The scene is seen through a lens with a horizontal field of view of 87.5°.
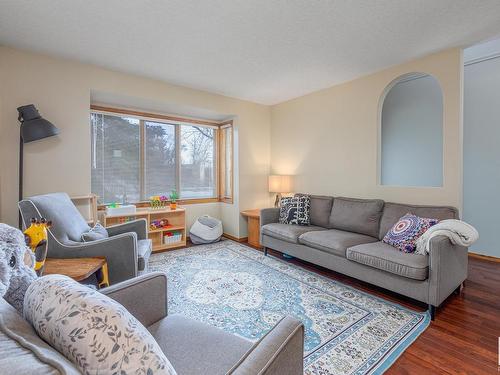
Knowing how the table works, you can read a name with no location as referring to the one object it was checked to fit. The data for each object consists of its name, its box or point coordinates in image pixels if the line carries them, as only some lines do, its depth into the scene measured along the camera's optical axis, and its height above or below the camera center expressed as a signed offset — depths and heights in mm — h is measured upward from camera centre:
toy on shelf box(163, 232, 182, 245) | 4055 -858
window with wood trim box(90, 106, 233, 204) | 3816 +433
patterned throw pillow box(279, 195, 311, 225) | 3646 -395
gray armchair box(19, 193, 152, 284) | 2098 -503
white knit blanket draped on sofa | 2131 -418
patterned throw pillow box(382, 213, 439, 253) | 2420 -466
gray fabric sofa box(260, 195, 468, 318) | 2109 -646
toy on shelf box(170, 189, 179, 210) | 4171 -267
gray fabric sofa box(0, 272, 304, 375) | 498 -569
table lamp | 4387 -18
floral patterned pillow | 563 -350
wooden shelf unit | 3672 -554
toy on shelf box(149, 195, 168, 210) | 4098 -291
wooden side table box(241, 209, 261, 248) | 4145 -710
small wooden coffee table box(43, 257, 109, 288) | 1741 -595
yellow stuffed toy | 1558 -346
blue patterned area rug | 1718 -1091
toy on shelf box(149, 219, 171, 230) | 4010 -643
